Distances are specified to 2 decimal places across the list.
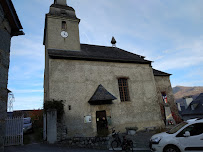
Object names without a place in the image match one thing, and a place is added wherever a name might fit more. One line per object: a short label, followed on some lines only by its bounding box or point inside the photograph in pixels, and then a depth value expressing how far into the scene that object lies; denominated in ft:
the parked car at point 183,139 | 15.51
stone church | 33.86
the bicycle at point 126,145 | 20.93
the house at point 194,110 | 77.02
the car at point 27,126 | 39.54
